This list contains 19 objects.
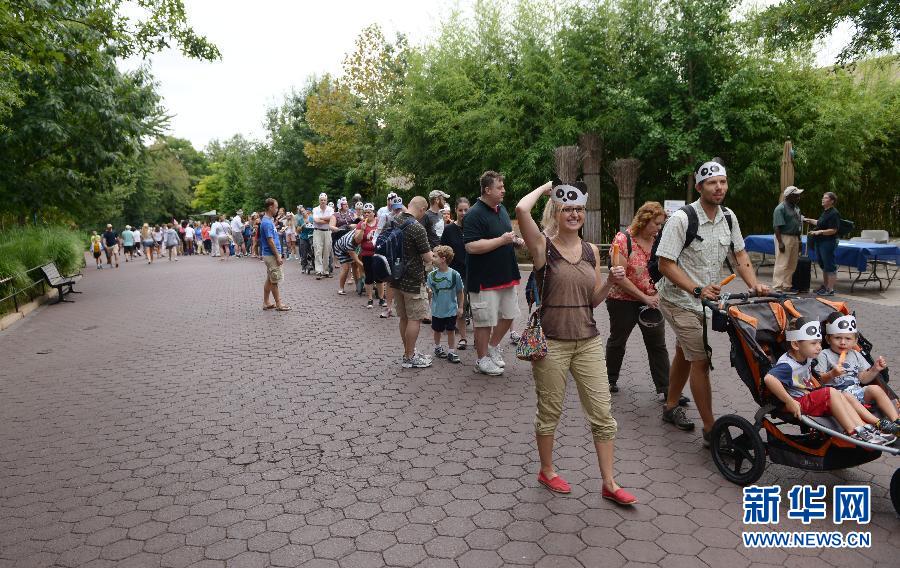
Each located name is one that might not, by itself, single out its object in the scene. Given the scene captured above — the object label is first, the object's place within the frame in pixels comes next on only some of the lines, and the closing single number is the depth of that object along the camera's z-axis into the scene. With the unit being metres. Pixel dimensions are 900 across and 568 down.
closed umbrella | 11.57
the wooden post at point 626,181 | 15.27
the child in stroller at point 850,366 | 3.71
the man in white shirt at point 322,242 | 14.82
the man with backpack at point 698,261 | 4.28
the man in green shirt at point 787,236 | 10.46
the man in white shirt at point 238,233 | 27.33
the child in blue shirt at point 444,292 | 7.03
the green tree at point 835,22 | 10.27
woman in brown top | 3.74
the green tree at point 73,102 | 9.86
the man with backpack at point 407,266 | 6.77
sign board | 11.57
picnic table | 10.84
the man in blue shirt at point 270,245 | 10.65
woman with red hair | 5.36
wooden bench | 14.46
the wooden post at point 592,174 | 15.62
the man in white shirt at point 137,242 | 34.26
